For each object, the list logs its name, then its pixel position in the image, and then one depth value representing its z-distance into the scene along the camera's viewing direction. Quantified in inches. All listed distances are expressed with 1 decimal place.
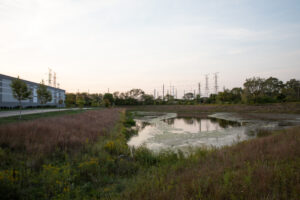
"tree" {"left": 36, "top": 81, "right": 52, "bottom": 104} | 902.9
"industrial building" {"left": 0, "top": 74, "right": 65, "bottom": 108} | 992.9
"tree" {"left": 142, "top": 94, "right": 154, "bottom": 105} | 2954.0
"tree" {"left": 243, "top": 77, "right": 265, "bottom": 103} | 2440.0
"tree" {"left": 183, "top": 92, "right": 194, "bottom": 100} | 4365.7
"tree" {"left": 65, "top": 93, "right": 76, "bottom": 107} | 1330.0
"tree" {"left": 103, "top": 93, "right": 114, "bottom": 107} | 2810.0
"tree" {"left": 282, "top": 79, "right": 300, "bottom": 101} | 2024.5
